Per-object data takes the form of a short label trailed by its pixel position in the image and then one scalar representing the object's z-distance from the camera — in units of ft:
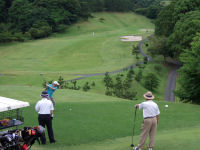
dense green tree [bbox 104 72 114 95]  128.10
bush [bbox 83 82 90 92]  127.33
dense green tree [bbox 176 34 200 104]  86.12
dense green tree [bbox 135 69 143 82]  150.05
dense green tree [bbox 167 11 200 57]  163.43
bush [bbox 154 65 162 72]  176.44
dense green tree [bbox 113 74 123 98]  122.62
